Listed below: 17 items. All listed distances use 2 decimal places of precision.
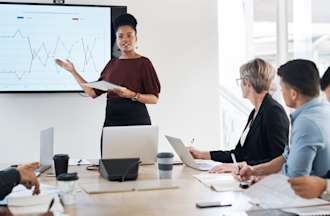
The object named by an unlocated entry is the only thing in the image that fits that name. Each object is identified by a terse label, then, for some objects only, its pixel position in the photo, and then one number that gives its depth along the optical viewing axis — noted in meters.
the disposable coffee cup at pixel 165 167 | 2.22
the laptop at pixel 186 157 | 2.47
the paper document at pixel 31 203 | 1.59
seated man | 1.83
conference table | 1.61
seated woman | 2.41
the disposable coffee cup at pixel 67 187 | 1.73
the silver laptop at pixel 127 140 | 2.46
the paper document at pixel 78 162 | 2.69
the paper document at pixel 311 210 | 1.49
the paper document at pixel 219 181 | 1.94
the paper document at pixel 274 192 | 1.59
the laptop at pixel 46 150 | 2.47
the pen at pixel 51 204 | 1.60
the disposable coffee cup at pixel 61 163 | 2.24
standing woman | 3.13
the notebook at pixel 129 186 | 1.95
